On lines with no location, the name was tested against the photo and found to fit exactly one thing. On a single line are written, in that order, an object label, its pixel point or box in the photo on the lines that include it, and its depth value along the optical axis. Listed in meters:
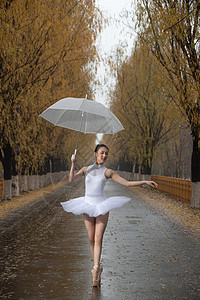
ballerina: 6.65
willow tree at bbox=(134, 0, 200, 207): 17.47
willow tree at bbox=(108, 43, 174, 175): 34.88
